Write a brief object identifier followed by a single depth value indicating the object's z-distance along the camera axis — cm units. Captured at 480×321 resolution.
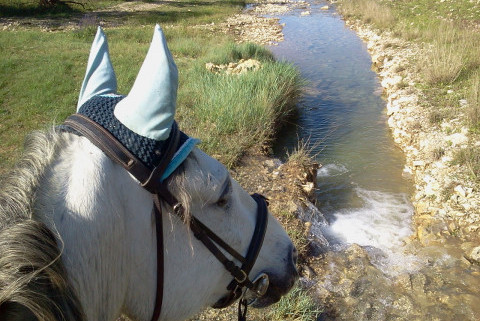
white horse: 90
